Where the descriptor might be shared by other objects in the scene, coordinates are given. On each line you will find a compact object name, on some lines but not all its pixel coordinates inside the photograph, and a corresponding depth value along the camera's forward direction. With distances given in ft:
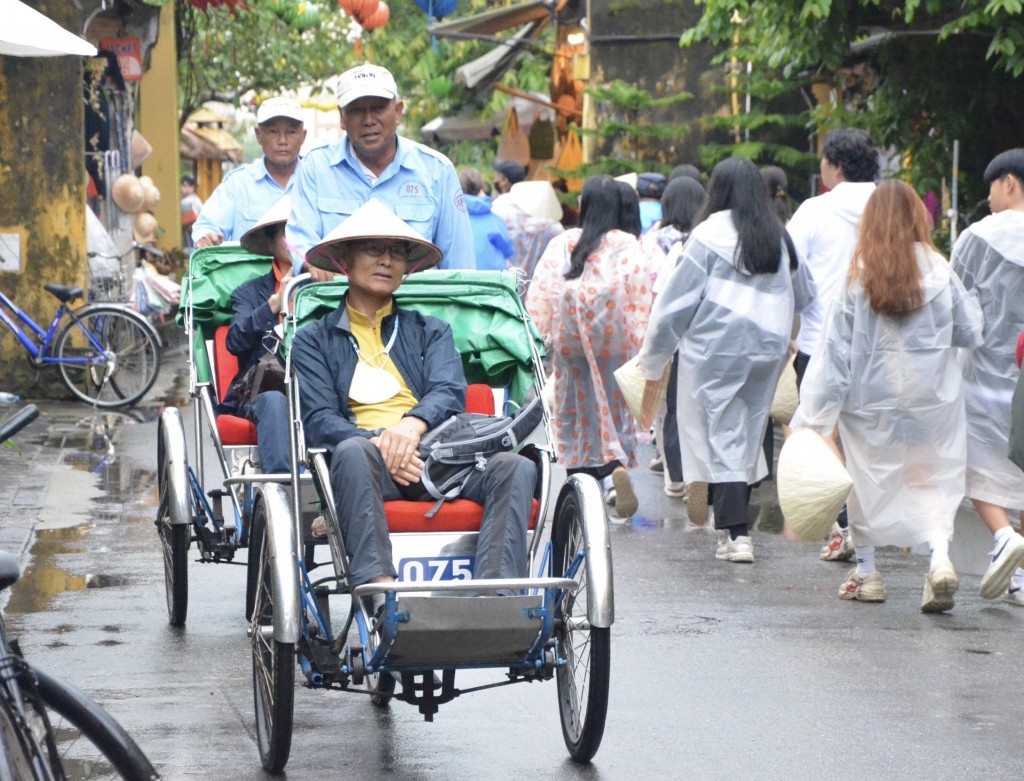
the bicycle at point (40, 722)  19.26
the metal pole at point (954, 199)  73.78
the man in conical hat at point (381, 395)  28.80
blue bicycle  82.43
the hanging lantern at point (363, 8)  119.84
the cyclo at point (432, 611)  26.99
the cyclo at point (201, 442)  39.29
